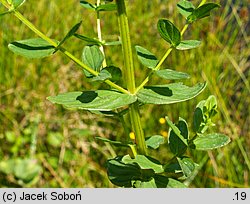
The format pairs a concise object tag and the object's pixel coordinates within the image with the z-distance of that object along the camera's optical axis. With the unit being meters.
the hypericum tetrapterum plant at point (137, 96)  0.19
